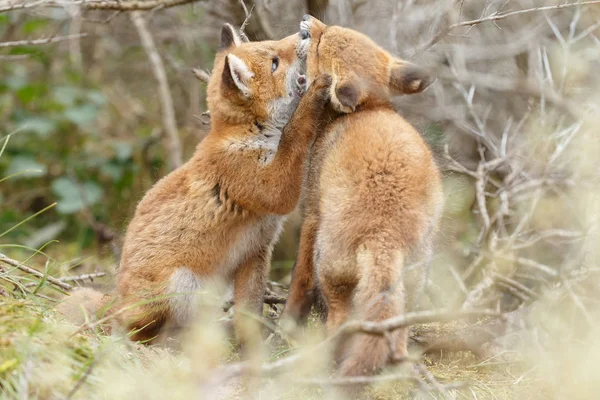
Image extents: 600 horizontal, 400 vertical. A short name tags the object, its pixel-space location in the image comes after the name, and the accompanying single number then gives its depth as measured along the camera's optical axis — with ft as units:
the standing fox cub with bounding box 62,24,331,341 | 37.04
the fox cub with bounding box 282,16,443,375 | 28.86
